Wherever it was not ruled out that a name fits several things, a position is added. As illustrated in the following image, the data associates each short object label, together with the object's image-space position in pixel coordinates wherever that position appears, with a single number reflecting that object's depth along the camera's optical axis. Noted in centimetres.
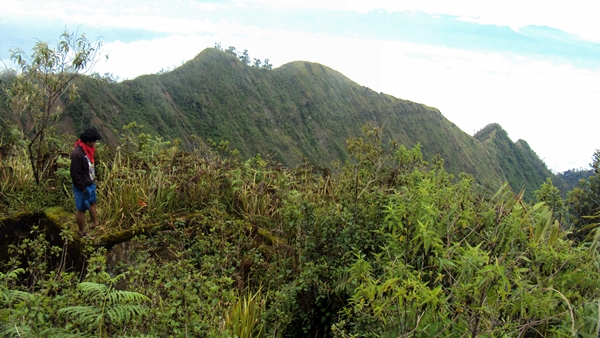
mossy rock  557
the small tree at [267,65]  9679
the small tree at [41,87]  650
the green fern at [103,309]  273
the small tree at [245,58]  9261
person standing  523
